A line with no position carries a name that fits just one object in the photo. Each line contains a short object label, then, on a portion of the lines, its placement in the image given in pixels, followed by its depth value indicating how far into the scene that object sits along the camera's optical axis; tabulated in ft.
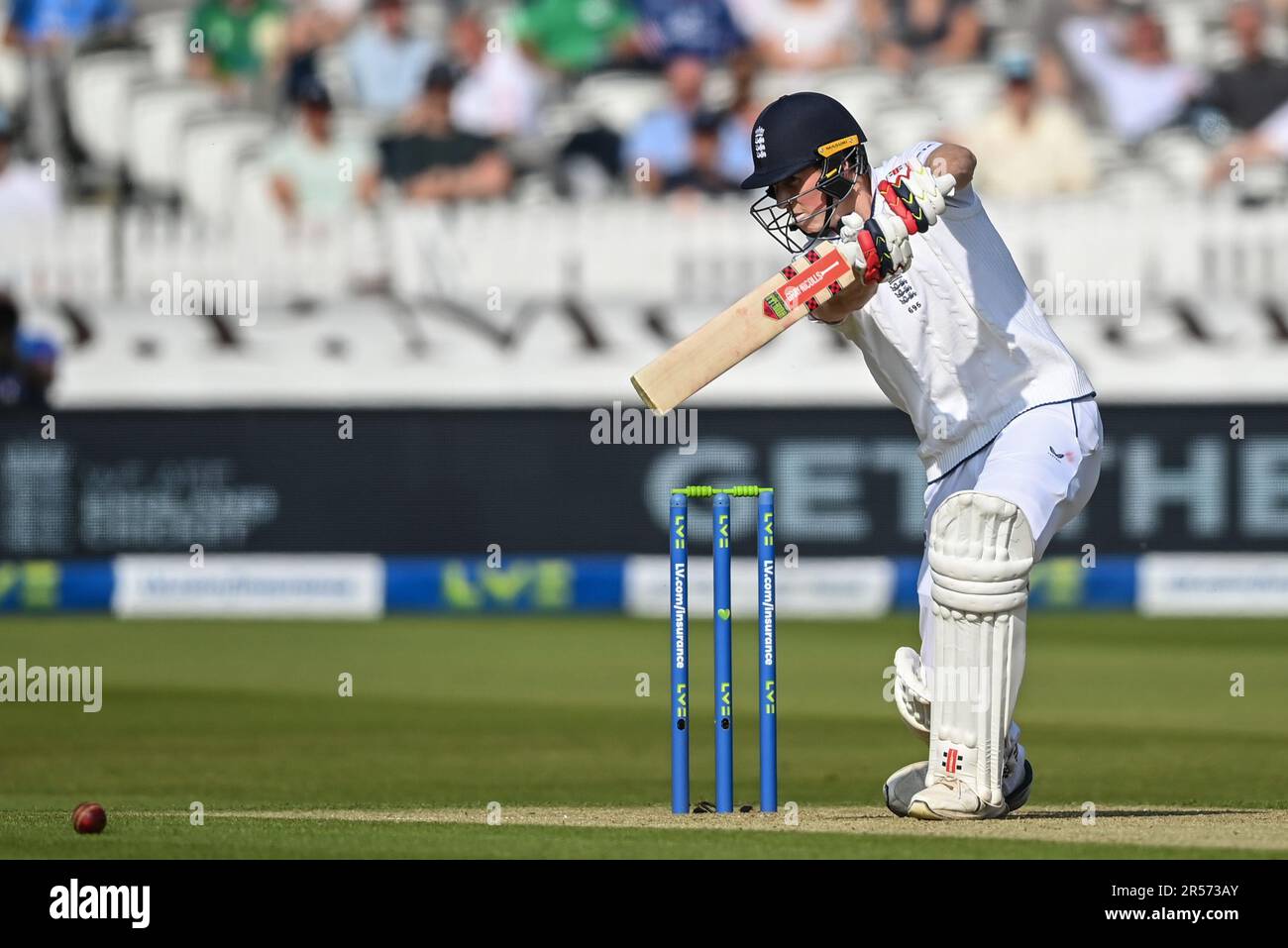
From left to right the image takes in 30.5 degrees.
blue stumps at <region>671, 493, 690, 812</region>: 18.80
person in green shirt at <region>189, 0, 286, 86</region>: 50.83
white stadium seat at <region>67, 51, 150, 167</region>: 49.62
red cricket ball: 17.60
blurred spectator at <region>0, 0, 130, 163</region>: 49.47
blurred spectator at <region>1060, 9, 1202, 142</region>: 48.70
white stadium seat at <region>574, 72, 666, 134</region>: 48.49
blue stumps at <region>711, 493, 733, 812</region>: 18.86
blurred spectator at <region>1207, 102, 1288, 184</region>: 46.62
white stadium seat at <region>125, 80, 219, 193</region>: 49.39
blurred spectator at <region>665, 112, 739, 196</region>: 46.16
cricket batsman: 17.33
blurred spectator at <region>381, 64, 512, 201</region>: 47.19
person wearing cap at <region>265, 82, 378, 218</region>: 46.57
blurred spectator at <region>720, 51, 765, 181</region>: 46.19
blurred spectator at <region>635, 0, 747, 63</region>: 48.49
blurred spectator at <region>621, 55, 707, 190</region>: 46.88
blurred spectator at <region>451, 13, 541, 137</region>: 48.57
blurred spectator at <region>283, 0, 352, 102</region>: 49.62
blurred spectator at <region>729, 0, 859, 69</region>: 48.85
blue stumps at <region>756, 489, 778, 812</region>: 18.75
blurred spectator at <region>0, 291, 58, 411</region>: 42.78
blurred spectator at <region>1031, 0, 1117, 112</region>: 49.11
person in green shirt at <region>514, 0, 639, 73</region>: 49.70
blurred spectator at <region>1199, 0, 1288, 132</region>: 47.09
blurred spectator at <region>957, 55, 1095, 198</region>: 45.50
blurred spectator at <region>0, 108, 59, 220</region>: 47.32
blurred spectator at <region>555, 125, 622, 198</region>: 47.03
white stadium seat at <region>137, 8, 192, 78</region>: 51.24
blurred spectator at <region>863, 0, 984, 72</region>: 49.39
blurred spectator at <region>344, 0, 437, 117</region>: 49.19
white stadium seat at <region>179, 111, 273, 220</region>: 48.70
